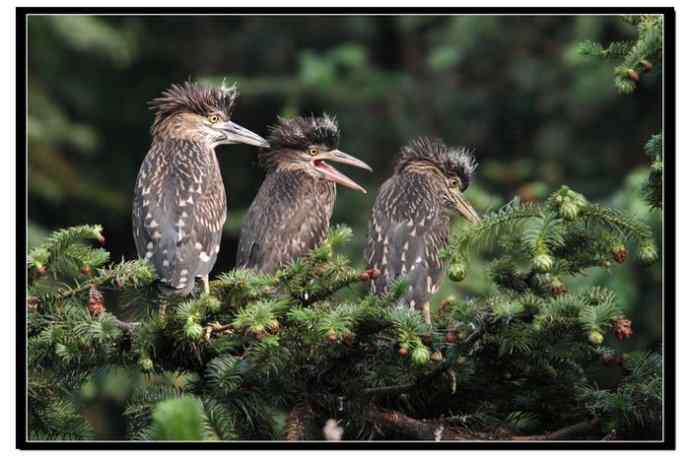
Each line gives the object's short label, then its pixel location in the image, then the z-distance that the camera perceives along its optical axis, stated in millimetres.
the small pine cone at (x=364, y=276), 9492
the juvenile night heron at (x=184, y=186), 12789
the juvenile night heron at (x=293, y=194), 14336
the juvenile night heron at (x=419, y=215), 13648
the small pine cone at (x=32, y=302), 10008
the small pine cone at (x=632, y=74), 10273
